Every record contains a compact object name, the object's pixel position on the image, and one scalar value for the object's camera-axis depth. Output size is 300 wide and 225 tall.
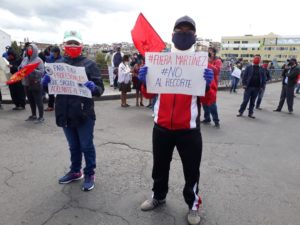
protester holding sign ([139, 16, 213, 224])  2.72
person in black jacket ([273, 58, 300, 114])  9.62
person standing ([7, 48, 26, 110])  8.06
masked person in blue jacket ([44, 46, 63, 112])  7.47
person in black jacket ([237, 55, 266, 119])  8.56
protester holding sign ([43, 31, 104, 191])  3.33
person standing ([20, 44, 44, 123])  6.47
